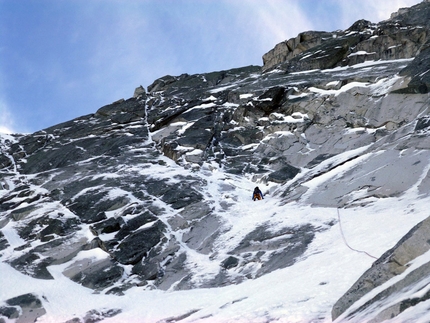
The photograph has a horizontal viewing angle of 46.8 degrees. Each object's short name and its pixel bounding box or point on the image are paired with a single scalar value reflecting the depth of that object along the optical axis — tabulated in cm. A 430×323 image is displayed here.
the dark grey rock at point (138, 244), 2467
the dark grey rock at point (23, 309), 2032
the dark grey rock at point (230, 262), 2070
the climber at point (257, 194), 2852
